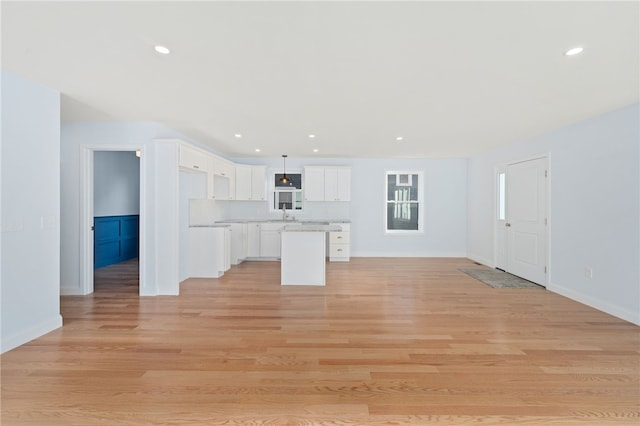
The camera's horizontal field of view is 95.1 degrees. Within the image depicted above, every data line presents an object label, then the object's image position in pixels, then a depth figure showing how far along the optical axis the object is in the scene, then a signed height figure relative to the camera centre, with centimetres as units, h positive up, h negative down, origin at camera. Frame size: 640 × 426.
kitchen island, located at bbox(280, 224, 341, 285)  457 -73
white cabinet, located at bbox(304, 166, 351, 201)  682 +63
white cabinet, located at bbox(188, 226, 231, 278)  503 -72
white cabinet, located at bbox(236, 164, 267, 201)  657 +65
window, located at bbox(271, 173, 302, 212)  716 +40
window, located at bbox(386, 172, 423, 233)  723 +25
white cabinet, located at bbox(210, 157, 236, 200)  573 +61
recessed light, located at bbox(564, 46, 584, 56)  207 +116
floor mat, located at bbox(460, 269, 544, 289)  458 -113
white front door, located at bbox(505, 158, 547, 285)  456 -13
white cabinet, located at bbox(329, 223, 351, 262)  654 -77
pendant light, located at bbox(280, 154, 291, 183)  709 +108
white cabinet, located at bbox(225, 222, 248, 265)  616 -68
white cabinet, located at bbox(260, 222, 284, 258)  656 -66
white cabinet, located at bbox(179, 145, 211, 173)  413 +78
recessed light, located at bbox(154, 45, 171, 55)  211 +118
